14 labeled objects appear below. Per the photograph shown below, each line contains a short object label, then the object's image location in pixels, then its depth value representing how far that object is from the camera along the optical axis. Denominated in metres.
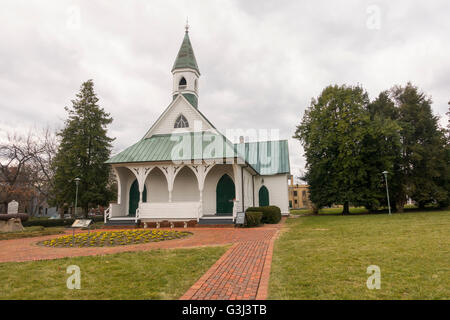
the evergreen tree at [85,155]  23.31
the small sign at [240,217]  15.60
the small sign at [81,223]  10.17
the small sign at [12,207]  19.79
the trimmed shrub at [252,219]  15.98
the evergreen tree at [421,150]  26.80
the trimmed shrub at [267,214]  18.64
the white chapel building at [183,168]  17.25
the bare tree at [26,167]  28.22
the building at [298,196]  79.83
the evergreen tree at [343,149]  25.94
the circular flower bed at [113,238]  10.58
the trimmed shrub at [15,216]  18.28
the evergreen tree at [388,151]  25.72
